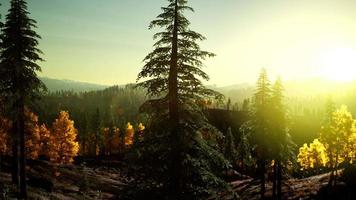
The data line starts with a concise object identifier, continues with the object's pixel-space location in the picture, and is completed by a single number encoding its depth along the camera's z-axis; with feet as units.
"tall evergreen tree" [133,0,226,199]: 57.47
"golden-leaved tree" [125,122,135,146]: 398.42
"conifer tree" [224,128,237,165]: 343.89
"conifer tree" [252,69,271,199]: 136.05
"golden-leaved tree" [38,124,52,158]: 276.21
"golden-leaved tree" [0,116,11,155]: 173.11
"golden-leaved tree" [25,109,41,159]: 215.14
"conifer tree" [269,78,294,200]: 136.98
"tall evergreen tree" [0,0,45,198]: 106.42
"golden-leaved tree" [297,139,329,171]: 312.27
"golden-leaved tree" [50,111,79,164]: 237.57
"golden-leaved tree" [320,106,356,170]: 188.96
